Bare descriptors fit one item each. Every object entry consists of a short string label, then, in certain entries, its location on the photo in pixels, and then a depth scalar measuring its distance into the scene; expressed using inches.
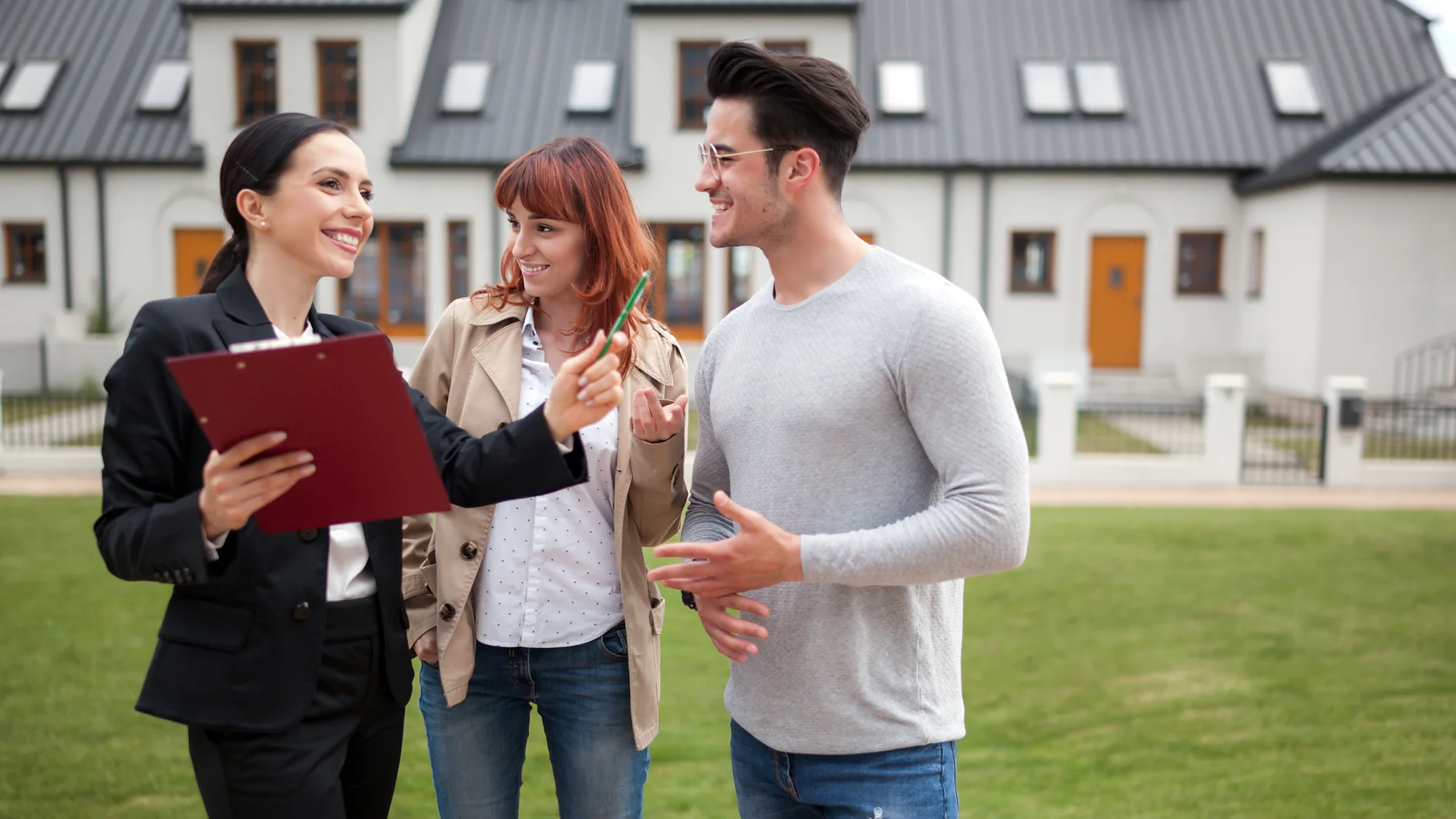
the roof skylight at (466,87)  864.9
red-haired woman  113.5
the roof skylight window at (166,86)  884.0
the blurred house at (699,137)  837.2
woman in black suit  87.4
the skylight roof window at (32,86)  887.1
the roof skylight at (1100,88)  863.7
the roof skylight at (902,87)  864.9
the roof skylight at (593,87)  866.8
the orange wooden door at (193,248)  869.2
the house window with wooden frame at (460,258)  869.8
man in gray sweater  86.2
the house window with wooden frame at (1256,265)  844.0
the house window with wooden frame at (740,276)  863.7
